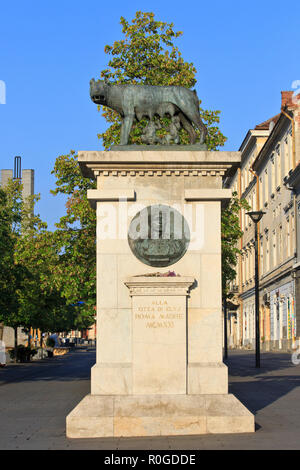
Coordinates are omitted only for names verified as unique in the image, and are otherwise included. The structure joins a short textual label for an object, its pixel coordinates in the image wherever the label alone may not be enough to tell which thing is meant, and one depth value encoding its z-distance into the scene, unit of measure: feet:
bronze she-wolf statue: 39.45
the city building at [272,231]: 161.48
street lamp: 107.99
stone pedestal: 34.12
